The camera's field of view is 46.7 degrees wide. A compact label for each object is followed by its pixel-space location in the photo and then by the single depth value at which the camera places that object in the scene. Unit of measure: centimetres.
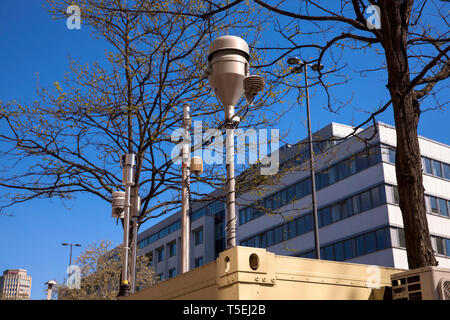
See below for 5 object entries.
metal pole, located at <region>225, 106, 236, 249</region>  572
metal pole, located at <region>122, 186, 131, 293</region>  1096
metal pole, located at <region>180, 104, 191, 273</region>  1103
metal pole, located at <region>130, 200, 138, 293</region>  1250
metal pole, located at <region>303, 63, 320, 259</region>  2415
